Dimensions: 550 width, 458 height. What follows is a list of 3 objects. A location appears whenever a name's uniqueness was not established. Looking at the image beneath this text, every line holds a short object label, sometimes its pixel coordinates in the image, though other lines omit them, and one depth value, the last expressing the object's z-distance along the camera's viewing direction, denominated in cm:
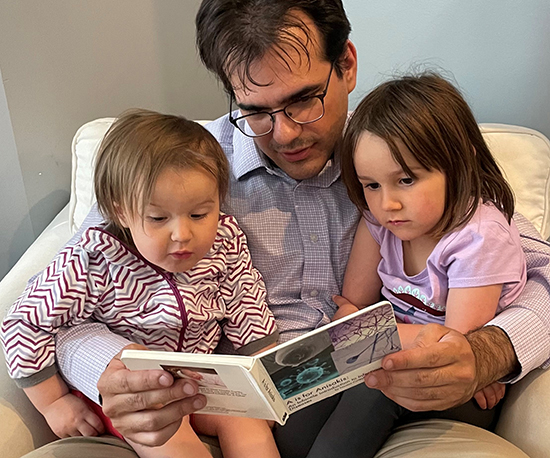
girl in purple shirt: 115
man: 100
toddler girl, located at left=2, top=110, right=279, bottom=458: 114
